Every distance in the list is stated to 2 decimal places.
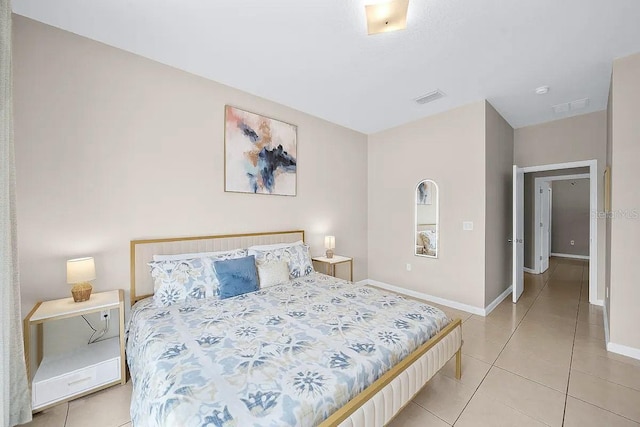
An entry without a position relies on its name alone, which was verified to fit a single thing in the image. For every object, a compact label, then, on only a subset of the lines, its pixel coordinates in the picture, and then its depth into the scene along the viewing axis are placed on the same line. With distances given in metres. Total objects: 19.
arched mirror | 3.94
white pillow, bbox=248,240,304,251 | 3.04
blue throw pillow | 2.41
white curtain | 1.34
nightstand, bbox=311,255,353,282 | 3.76
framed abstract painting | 3.04
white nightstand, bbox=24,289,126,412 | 1.73
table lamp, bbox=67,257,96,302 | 1.94
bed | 1.10
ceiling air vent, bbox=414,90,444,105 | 3.17
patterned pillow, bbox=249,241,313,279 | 2.96
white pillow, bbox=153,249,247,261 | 2.45
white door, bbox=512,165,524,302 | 3.83
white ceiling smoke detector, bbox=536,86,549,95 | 3.00
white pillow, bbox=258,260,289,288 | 2.71
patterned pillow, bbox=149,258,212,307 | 2.22
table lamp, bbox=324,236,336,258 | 3.90
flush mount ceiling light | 1.78
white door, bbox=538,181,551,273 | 5.63
